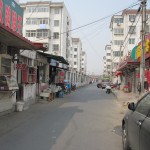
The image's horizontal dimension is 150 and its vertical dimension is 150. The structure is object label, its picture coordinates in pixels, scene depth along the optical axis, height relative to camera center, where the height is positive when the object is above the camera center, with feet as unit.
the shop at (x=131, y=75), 54.17 +1.85
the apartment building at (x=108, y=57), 214.78 +29.37
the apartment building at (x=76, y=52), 201.97 +32.84
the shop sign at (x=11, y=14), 28.65 +11.80
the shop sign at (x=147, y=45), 32.82 +6.79
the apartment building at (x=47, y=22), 120.73 +40.84
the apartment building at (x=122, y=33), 127.97 +37.76
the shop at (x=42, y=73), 42.20 +1.50
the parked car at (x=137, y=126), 8.70 -2.82
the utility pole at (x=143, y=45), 29.15 +6.07
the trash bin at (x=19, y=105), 27.56 -4.62
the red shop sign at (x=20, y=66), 29.19 +2.06
